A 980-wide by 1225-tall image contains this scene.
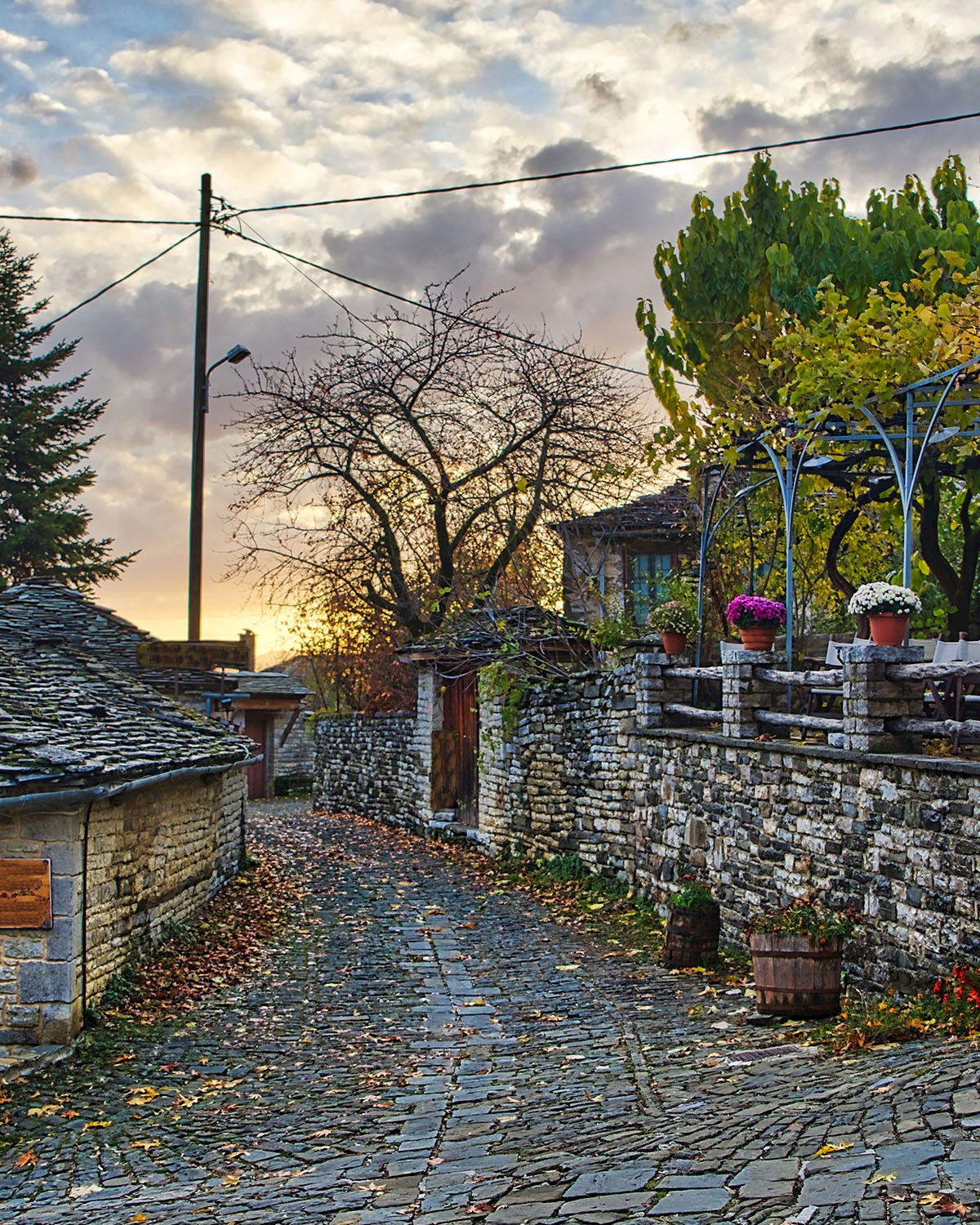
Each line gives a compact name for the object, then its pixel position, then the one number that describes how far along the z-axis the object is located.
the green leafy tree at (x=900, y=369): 10.89
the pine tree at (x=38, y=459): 28.47
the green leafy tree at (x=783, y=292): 13.68
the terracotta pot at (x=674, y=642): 12.90
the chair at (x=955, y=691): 8.13
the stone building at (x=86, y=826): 8.80
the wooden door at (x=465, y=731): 19.58
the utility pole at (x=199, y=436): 15.13
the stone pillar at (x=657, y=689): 12.70
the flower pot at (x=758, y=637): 11.06
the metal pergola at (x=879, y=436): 9.77
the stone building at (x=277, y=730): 33.91
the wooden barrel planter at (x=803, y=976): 7.94
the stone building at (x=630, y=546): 21.98
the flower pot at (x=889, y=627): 8.69
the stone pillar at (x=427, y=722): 20.61
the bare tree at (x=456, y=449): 21.34
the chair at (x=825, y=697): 10.30
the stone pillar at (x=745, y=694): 10.52
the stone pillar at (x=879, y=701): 8.29
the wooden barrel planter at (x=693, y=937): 10.04
